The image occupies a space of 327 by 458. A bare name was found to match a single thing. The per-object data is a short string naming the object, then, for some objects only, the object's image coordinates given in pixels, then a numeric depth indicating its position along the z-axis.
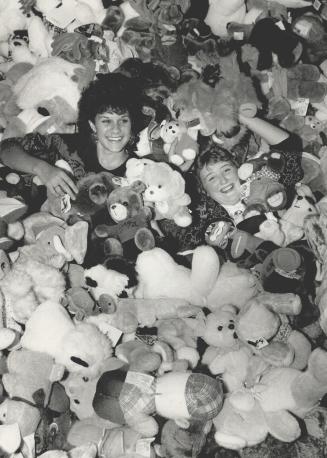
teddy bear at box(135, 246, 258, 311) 1.49
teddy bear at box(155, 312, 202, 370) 1.44
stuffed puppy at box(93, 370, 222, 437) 1.26
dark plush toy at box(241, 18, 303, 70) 1.86
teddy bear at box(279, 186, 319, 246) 1.63
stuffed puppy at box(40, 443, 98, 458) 1.28
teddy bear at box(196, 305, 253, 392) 1.43
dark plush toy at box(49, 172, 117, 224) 1.62
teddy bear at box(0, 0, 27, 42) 1.90
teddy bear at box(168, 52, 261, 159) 1.74
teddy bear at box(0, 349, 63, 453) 1.28
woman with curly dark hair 1.69
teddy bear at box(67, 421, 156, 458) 1.32
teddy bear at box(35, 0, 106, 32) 1.89
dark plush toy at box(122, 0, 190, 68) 1.90
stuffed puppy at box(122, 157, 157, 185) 1.67
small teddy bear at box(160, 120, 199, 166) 1.72
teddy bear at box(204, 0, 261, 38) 1.92
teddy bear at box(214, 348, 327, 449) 1.30
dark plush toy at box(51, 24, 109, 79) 1.82
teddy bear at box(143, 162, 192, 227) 1.60
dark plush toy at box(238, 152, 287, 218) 1.65
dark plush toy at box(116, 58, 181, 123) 1.85
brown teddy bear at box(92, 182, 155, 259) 1.56
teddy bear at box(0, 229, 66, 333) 1.40
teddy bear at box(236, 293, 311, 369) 1.38
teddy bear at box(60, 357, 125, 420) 1.38
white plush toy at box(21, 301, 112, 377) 1.35
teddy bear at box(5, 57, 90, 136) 1.73
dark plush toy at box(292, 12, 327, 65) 1.93
